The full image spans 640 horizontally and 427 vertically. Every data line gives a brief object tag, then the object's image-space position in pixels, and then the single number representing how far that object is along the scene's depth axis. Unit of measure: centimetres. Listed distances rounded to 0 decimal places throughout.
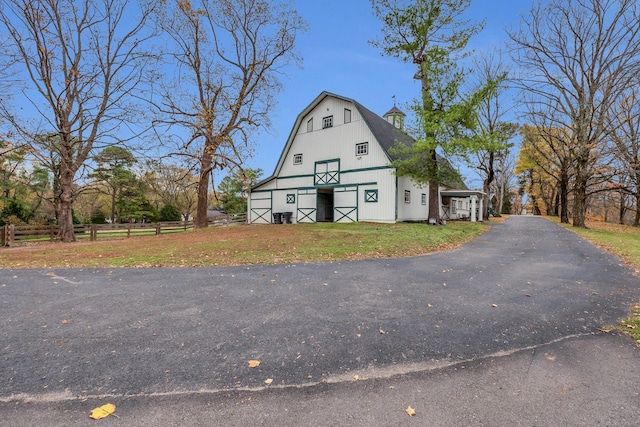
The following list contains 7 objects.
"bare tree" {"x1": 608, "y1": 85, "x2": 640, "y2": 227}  1831
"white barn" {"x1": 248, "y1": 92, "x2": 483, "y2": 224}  1758
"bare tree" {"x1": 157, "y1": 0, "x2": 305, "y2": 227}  1722
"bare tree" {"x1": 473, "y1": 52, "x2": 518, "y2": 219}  2469
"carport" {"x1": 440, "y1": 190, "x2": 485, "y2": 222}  2331
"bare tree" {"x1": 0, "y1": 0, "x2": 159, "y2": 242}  1370
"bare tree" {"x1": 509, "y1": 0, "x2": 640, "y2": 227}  1574
